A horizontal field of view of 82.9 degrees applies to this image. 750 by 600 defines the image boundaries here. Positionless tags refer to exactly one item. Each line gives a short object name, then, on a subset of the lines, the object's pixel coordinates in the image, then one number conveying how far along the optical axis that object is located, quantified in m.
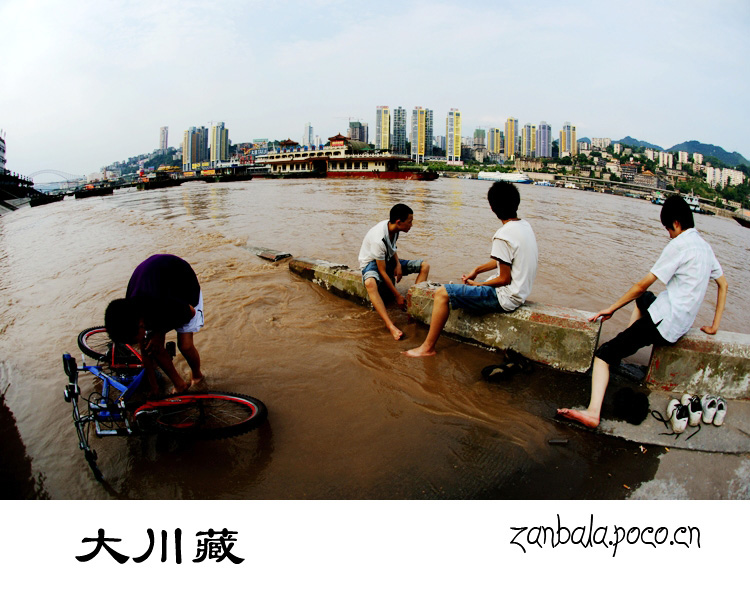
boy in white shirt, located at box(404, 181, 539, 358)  3.72
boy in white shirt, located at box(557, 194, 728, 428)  2.99
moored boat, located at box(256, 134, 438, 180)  62.72
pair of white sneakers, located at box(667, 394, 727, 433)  2.99
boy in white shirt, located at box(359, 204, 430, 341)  4.89
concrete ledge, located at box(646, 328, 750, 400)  3.22
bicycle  2.82
